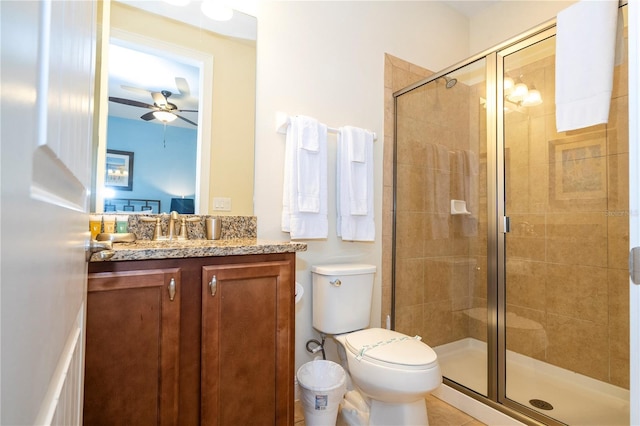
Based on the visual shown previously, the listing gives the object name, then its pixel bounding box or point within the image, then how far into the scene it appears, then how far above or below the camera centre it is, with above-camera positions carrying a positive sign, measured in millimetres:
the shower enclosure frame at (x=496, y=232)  1755 -61
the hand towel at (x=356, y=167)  1962 +325
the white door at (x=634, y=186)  791 +94
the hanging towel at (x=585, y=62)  1382 +719
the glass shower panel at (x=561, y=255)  1708 -199
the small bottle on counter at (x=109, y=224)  1379 -36
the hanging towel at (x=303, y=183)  1764 +202
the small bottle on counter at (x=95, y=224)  1316 -35
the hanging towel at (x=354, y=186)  1958 +203
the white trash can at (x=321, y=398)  1469 -838
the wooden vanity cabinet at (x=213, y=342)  980 -434
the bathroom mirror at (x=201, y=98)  1433 +600
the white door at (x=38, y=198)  181 +13
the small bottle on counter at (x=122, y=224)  1404 -36
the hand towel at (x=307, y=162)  1775 +322
